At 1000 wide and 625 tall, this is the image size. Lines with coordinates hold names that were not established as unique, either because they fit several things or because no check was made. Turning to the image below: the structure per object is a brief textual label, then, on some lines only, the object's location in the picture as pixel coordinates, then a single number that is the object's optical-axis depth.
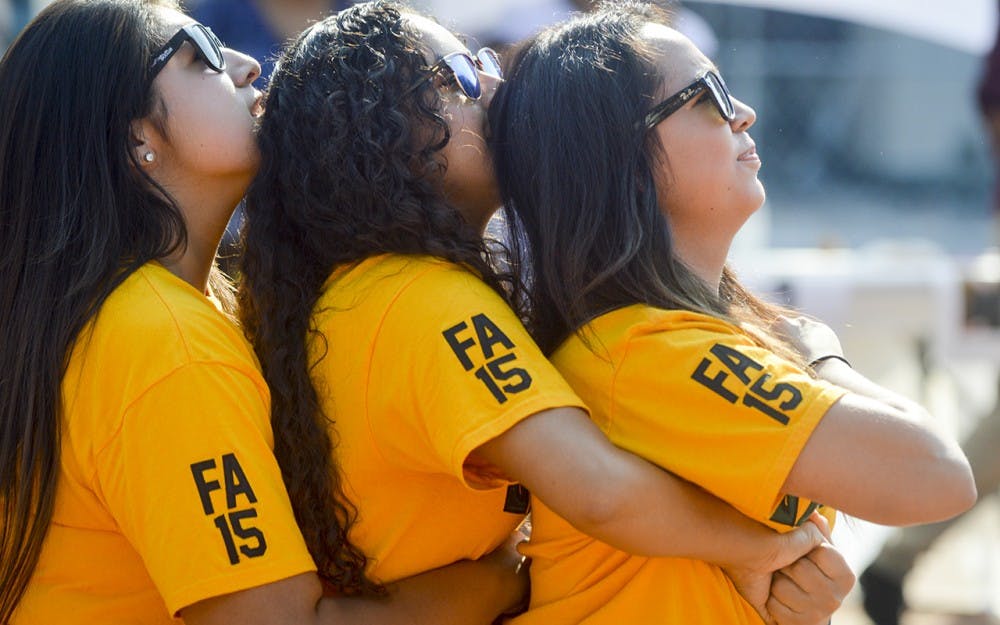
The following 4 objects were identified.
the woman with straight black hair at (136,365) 3.62
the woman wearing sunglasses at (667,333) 3.61
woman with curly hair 3.62
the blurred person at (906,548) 5.76
